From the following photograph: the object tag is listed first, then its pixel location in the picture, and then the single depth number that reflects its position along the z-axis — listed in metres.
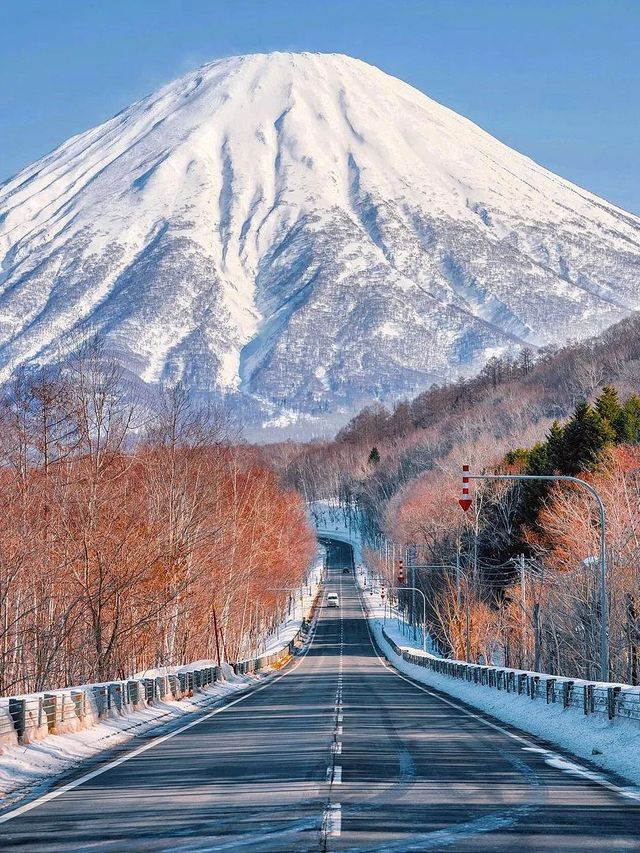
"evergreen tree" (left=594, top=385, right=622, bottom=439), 98.62
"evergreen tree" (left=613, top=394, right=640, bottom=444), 96.00
